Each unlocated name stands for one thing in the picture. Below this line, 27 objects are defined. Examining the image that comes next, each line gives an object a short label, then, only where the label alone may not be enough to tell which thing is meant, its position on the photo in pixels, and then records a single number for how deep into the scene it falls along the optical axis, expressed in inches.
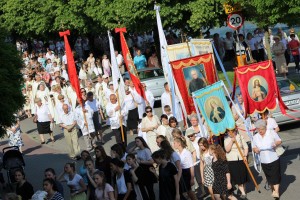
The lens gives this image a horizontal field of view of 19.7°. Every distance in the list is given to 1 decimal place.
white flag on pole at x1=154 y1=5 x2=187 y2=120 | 763.6
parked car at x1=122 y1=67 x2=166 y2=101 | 1200.2
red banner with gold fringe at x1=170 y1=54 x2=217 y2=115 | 742.5
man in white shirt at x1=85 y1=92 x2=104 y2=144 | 933.0
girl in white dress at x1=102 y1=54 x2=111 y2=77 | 1492.4
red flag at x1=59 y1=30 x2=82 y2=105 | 895.1
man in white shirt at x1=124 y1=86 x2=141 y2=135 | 931.3
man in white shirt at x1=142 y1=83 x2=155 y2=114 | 938.7
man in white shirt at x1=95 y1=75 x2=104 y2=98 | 1103.6
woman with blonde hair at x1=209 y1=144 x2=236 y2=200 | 595.8
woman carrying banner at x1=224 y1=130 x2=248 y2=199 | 631.8
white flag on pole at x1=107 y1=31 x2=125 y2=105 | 865.5
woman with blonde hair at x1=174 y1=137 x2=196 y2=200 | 614.5
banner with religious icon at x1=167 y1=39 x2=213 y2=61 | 811.4
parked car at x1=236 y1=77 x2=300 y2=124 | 885.2
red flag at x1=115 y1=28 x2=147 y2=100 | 898.7
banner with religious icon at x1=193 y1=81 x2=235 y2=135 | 656.4
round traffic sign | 1184.8
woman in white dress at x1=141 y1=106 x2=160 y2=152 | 767.1
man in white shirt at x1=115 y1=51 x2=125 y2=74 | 1445.6
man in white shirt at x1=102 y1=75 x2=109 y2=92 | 1077.8
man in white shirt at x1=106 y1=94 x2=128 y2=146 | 871.7
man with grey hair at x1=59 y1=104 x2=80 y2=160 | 902.4
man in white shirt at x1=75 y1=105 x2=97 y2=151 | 914.1
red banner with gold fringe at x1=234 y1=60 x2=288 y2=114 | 708.7
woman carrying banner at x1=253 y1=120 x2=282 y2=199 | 627.2
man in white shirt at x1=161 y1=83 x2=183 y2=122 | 889.5
